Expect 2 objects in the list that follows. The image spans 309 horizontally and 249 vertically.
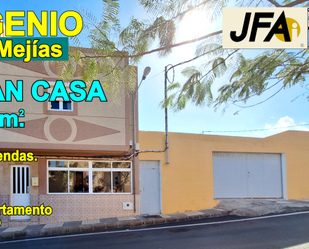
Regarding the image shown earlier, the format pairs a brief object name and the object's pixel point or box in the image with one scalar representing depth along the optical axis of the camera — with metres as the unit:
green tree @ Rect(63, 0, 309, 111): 4.24
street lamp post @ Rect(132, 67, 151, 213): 11.93
